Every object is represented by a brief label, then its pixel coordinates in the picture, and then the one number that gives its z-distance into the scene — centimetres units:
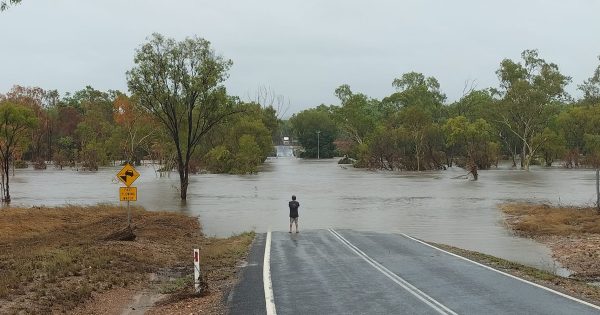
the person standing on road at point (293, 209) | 2408
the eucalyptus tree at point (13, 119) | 3987
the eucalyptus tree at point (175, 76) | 3869
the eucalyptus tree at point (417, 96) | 14875
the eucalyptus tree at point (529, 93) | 9738
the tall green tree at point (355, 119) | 14750
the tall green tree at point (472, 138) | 10162
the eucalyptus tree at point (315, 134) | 18630
